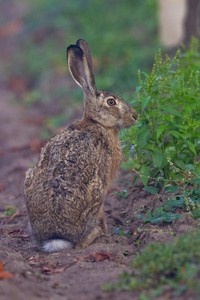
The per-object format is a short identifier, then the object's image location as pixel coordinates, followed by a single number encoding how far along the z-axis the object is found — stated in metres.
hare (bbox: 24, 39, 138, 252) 9.73
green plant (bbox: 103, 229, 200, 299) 6.71
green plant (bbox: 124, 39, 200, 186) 10.49
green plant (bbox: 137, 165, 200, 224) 9.30
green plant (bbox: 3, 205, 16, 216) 13.50
